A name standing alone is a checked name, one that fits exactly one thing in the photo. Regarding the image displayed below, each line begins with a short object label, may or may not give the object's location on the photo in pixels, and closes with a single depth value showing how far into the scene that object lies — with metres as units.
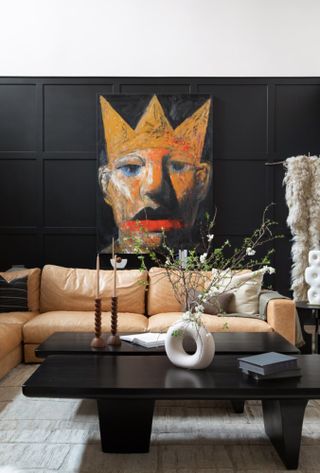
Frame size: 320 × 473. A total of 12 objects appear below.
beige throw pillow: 4.61
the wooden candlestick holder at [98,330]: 3.35
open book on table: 3.35
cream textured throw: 5.73
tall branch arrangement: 4.88
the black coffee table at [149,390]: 2.40
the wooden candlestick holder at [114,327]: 3.44
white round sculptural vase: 2.72
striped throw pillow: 4.74
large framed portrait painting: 5.84
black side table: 4.51
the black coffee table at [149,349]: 3.26
